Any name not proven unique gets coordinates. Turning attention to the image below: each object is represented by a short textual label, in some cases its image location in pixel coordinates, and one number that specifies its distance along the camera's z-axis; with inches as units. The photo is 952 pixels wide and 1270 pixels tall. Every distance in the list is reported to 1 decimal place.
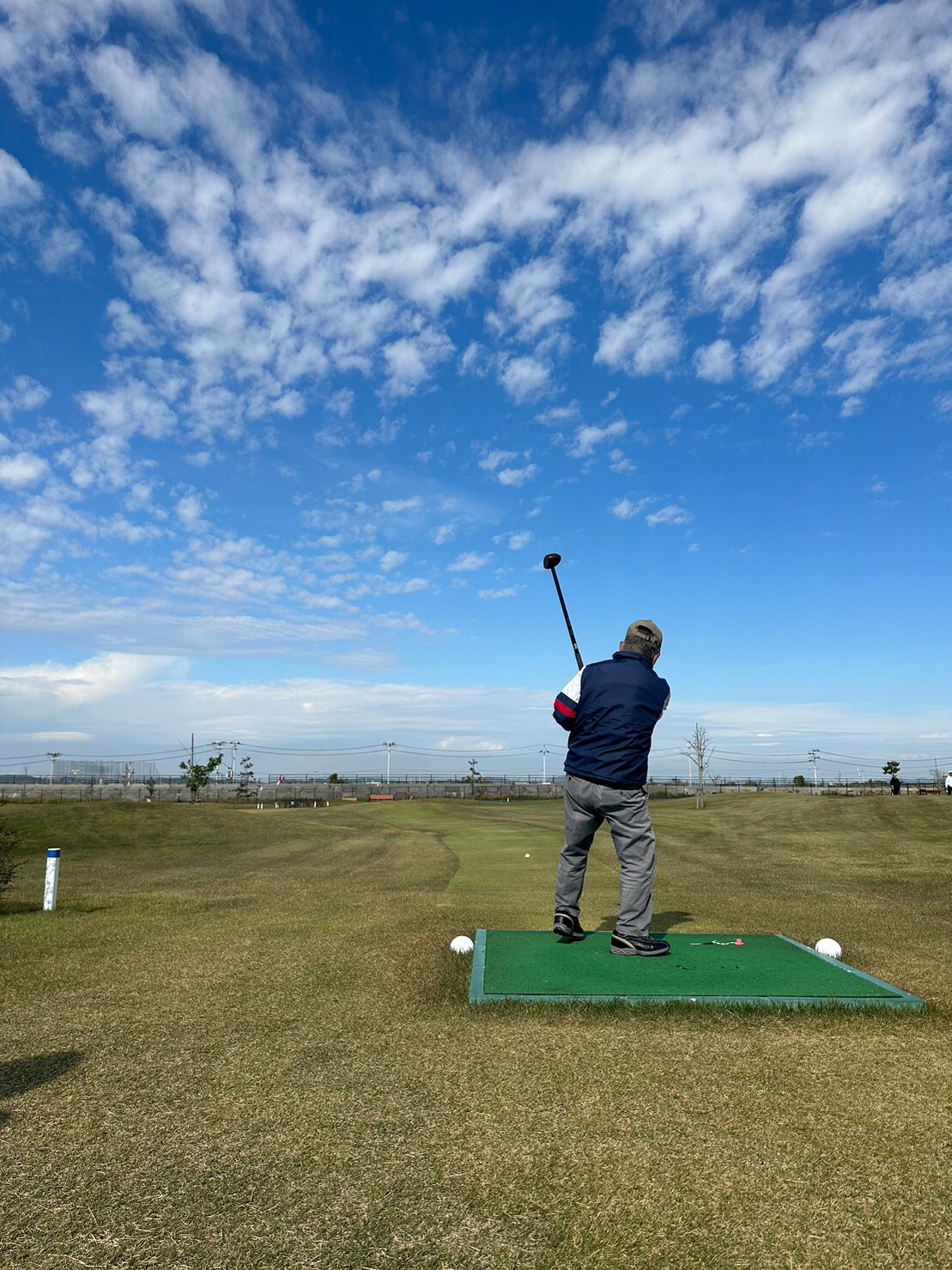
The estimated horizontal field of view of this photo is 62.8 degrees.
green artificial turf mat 201.6
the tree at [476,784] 3828.7
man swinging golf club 250.2
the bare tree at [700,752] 2834.6
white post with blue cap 382.9
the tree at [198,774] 3361.2
